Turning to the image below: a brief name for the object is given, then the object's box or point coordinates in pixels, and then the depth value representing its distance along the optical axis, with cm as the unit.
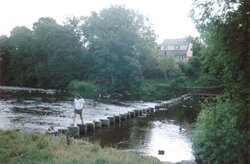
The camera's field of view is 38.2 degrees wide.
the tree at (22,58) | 8681
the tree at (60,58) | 7819
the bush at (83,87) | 6825
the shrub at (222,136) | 1377
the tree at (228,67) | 1364
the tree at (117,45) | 6931
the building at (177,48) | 10825
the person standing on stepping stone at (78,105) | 2431
